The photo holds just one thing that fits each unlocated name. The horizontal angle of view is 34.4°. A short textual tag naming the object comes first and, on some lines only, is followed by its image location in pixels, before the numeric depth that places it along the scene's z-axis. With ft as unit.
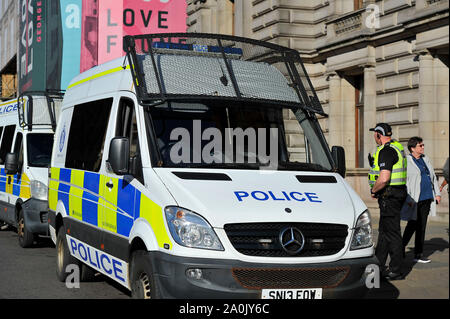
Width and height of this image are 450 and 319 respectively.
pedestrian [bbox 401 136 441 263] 31.55
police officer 27.35
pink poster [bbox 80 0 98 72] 127.75
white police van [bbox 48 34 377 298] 17.51
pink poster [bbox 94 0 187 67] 106.83
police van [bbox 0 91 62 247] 37.91
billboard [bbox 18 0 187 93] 108.47
